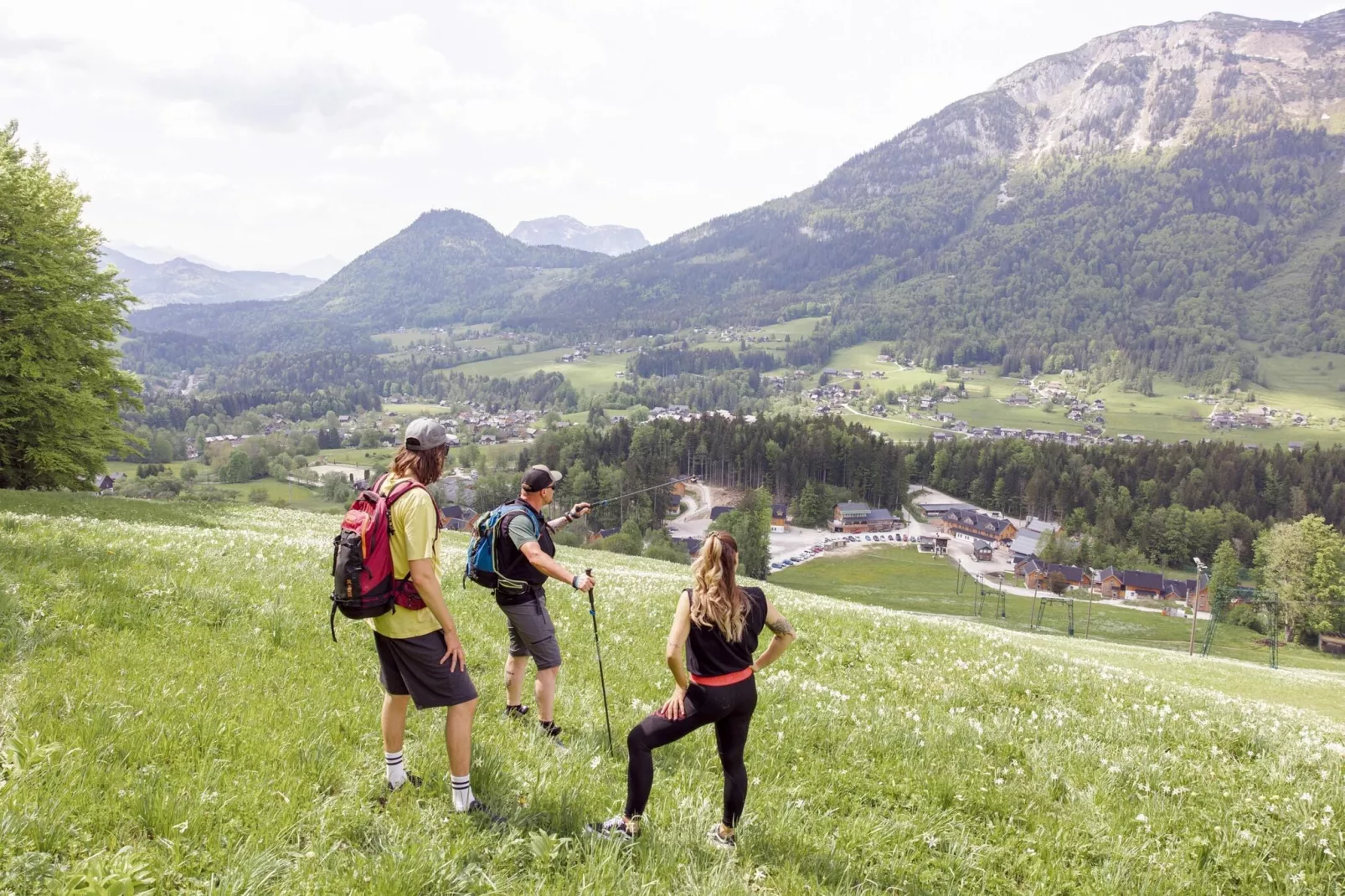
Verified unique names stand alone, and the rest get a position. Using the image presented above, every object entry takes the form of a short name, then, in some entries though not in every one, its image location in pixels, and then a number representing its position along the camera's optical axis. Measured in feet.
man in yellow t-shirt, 18.62
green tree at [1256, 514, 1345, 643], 334.44
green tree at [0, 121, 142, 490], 107.14
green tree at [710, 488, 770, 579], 374.84
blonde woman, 19.99
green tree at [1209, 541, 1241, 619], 330.95
